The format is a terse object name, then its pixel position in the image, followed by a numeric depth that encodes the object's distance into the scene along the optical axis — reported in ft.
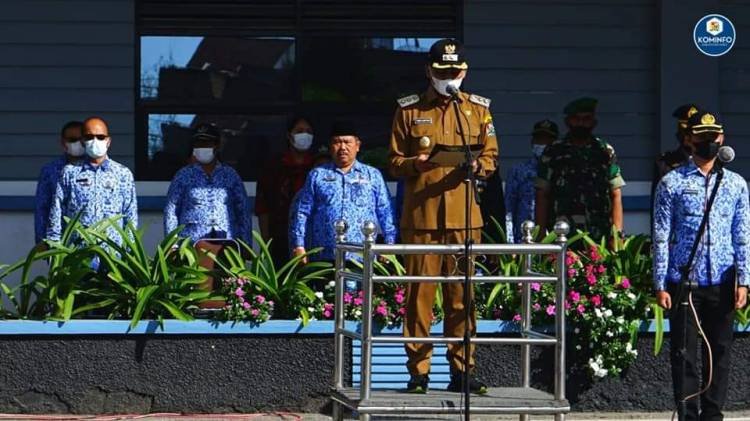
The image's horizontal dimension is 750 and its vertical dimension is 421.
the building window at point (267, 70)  48.03
